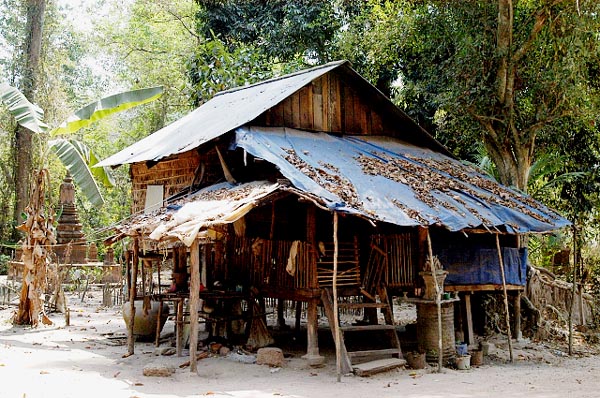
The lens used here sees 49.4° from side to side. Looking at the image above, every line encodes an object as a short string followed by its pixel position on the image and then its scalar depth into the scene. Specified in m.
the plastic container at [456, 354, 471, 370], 11.25
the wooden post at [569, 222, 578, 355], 12.68
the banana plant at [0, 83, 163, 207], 13.91
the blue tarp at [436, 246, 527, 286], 12.35
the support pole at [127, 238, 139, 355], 11.83
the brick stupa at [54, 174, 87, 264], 24.00
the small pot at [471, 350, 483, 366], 11.64
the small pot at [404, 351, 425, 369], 10.96
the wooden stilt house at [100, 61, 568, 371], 10.71
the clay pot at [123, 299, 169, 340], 13.62
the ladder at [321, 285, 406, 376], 10.35
